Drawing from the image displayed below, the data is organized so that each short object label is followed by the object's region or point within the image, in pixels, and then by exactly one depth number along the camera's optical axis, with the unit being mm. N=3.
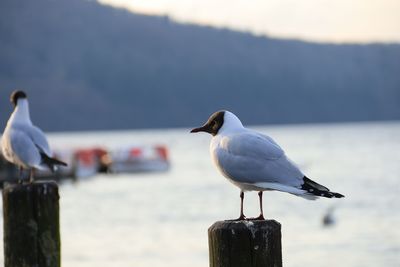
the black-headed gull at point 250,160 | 12102
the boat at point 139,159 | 112812
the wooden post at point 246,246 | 10102
